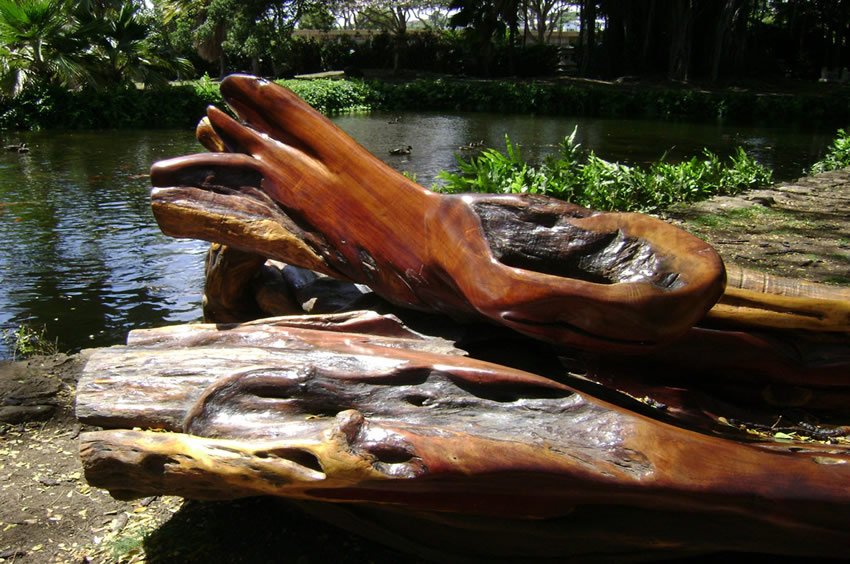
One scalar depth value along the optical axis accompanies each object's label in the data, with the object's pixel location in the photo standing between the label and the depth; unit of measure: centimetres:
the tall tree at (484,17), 3416
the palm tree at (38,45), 1706
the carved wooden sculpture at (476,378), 209
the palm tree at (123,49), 1861
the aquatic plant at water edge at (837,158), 1134
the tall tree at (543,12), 4888
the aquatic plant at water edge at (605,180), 657
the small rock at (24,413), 368
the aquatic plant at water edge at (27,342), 494
